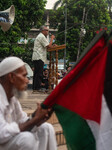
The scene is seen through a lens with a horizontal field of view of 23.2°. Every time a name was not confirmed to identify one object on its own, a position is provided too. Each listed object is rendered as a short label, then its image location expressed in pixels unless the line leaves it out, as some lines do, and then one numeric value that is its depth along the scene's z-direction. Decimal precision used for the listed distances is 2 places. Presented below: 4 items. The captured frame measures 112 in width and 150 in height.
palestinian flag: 2.23
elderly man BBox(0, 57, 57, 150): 2.29
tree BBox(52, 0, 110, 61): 29.09
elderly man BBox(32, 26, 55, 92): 7.01
